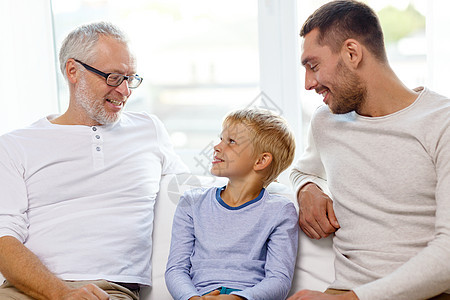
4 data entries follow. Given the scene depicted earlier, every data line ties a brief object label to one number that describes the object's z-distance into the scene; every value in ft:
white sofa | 6.37
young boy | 5.90
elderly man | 6.20
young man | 5.44
